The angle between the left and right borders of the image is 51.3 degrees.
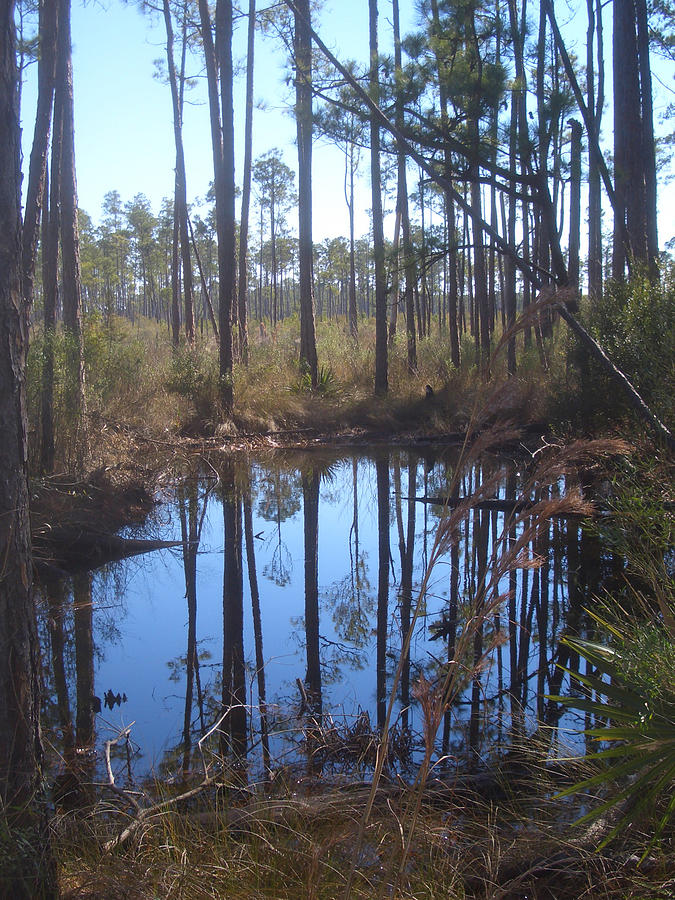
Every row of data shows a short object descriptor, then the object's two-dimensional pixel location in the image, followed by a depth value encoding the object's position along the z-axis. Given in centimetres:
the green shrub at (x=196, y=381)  1484
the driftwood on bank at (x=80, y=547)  711
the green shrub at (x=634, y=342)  669
